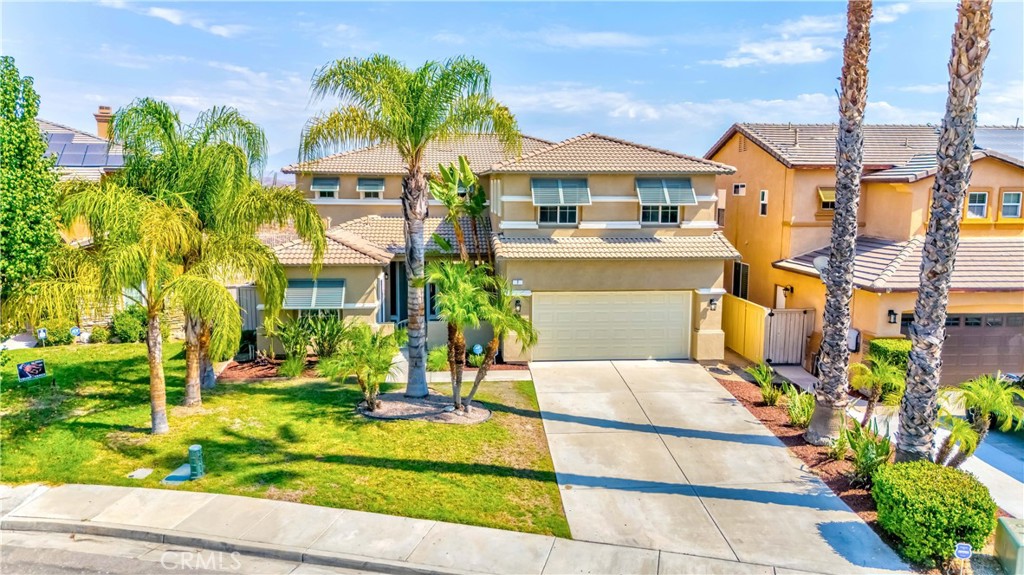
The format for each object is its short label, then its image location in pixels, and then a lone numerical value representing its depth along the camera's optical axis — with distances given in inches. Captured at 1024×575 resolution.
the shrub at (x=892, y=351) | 607.8
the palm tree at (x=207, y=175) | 514.9
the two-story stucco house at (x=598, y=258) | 724.7
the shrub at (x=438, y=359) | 635.6
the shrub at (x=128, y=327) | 822.5
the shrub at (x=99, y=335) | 818.8
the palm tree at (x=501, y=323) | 511.8
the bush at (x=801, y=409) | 532.4
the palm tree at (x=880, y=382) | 492.4
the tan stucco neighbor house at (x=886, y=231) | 643.5
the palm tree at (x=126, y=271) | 441.4
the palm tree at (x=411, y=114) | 540.4
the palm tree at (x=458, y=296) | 501.7
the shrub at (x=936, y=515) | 335.3
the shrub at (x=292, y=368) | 668.1
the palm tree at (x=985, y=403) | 397.4
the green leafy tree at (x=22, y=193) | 455.8
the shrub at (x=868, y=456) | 415.5
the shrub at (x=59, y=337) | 791.5
